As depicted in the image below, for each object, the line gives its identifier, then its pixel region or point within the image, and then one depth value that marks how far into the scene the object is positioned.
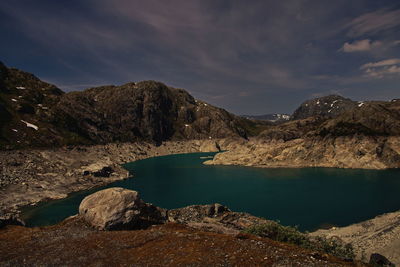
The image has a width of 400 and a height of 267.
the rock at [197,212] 40.90
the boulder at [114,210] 24.17
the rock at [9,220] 25.79
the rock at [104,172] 112.24
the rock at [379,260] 22.50
